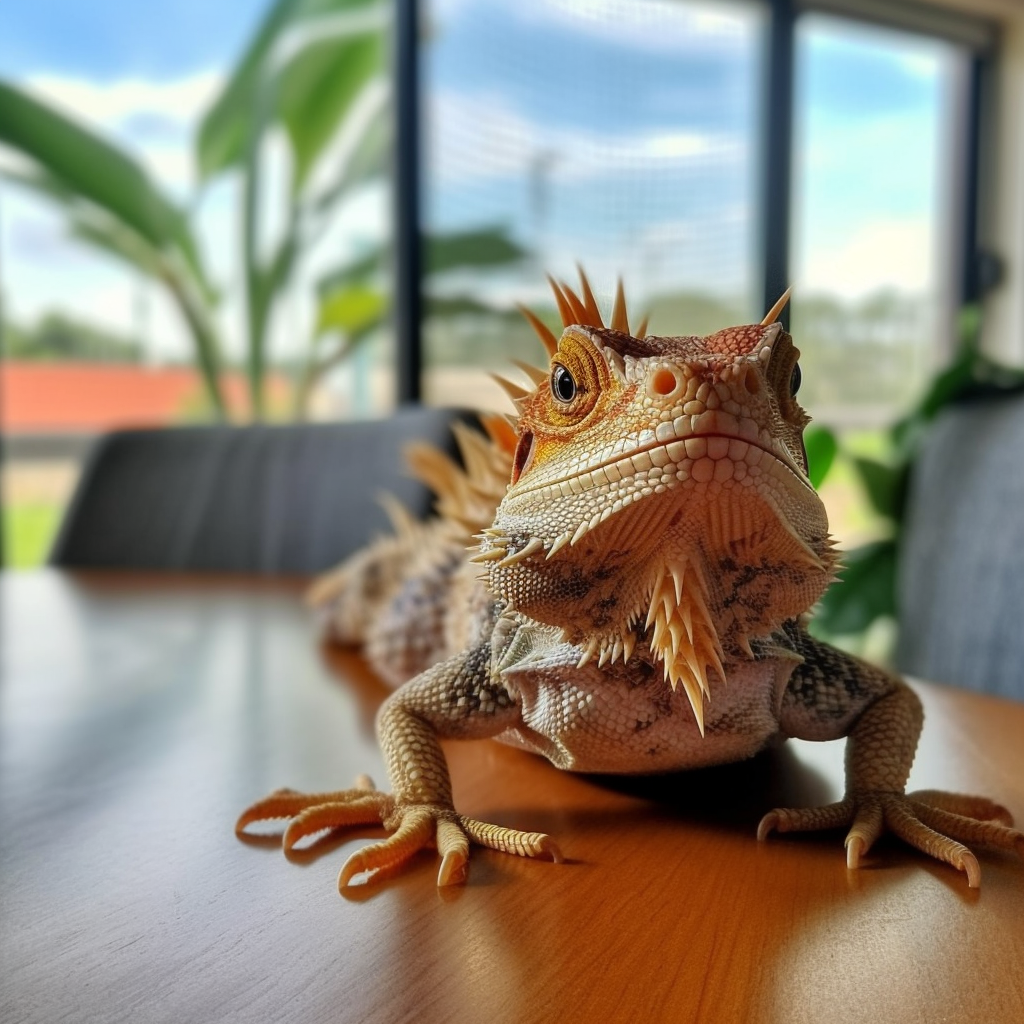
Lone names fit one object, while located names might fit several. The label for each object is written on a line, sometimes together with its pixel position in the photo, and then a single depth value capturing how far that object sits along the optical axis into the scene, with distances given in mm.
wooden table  107
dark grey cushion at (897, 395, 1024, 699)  331
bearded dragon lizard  120
